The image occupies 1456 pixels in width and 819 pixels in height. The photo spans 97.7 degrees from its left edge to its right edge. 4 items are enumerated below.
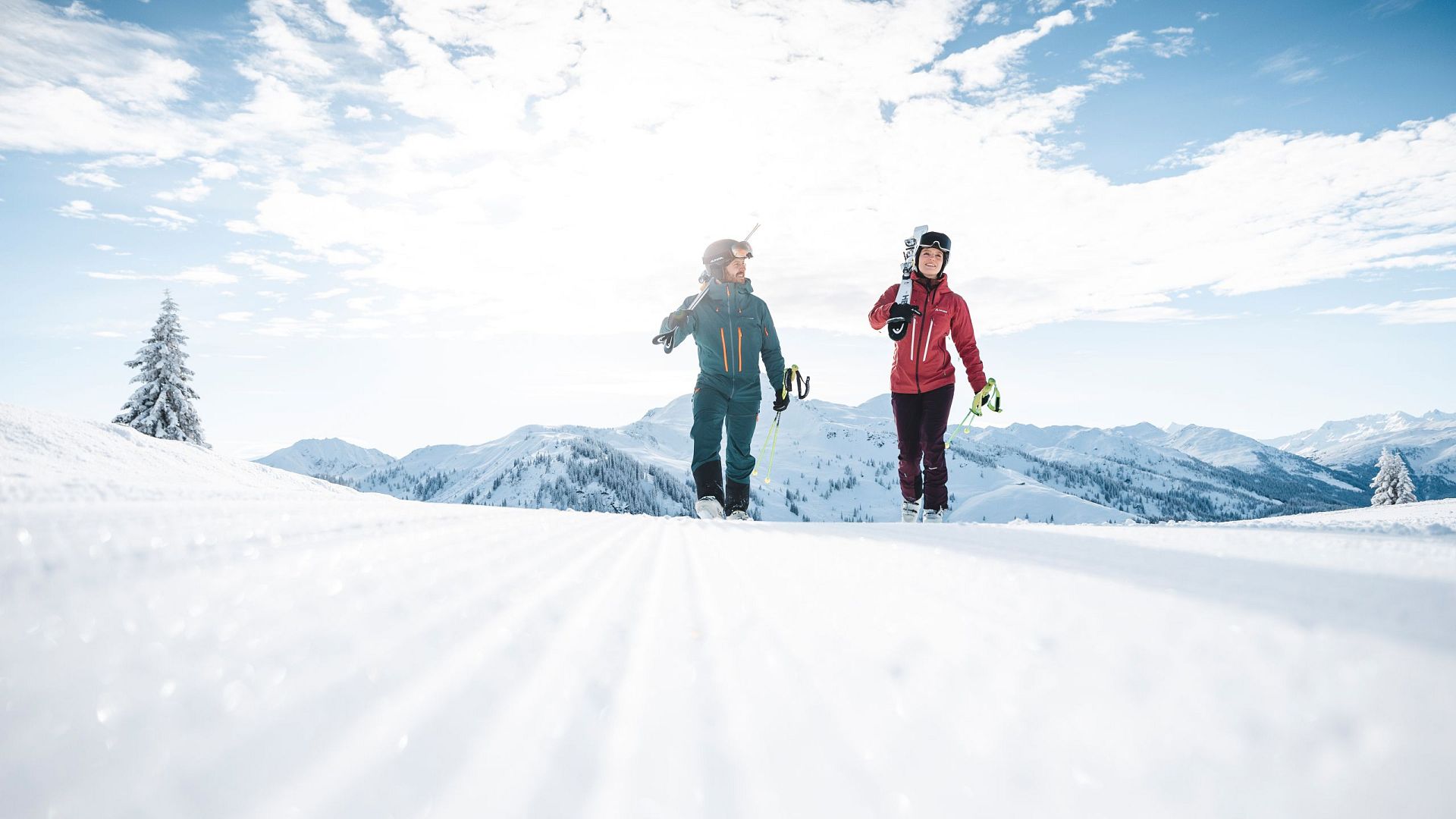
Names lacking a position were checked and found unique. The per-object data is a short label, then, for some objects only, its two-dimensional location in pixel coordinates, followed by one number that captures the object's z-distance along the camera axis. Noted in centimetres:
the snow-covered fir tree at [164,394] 2658
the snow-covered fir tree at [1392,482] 4577
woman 616
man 615
